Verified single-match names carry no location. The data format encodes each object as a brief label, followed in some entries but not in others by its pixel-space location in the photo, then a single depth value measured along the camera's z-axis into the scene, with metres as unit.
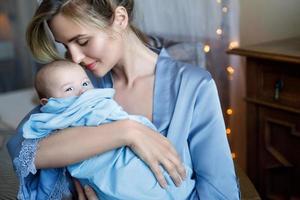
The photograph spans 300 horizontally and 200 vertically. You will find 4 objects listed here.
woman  0.95
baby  0.92
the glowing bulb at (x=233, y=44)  2.12
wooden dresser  1.50
